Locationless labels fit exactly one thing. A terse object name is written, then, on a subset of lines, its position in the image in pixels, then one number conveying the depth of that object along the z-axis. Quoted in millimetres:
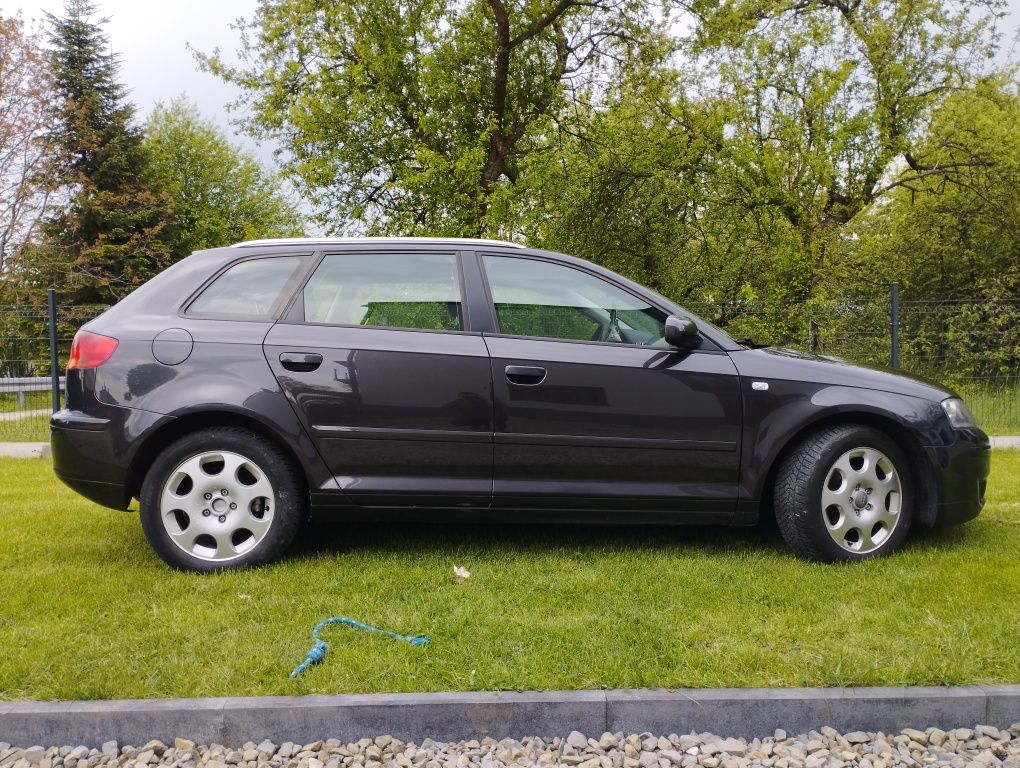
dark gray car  4172
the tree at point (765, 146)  14344
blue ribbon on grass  2941
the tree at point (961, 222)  15727
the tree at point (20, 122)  20859
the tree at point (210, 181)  37188
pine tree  27188
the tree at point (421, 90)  16062
